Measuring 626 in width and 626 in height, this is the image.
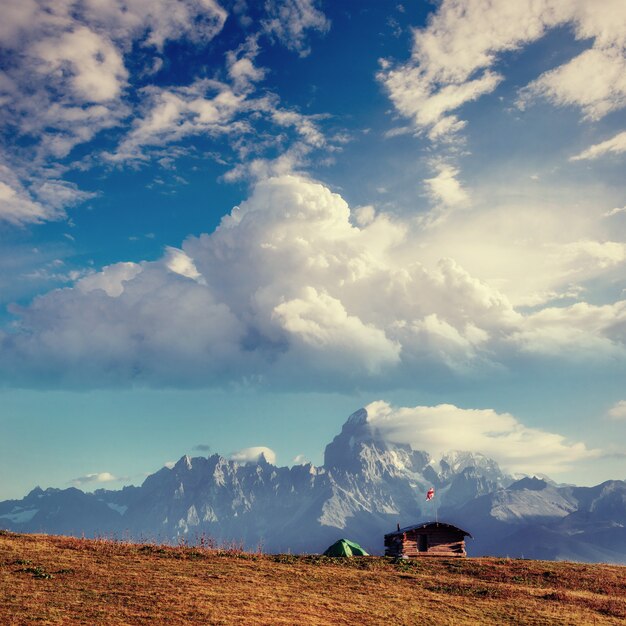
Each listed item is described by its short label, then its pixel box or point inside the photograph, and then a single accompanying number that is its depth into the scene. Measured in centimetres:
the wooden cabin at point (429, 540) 7456
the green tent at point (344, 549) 6631
